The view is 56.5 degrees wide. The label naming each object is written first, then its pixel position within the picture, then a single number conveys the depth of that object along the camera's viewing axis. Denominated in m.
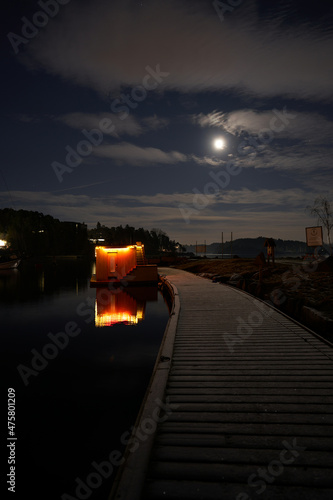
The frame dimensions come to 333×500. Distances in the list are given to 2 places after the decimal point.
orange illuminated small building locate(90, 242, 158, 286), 29.20
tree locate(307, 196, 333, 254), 48.88
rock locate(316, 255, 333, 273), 24.72
